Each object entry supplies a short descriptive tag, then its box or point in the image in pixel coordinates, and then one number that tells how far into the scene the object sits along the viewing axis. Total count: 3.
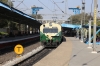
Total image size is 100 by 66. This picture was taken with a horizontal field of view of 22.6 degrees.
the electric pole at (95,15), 19.22
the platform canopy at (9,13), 27.33
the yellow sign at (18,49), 16.22
